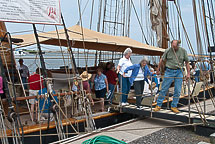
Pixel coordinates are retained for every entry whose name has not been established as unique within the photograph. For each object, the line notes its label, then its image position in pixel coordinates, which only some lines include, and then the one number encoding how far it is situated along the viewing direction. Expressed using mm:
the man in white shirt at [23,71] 6932
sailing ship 4367
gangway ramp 4367
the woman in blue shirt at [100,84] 6047
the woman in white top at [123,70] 5543
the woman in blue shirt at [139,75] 5414
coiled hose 3281
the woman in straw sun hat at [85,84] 5598
